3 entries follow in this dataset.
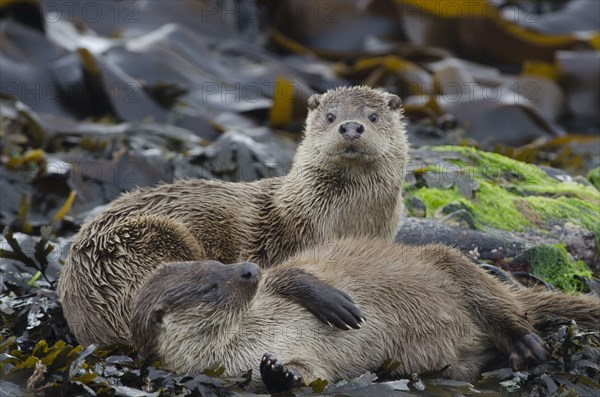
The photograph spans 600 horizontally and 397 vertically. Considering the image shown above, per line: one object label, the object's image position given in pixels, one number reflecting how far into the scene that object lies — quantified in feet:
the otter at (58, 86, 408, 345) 33.94
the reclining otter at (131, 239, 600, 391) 28.84
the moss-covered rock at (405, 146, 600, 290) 40.37
